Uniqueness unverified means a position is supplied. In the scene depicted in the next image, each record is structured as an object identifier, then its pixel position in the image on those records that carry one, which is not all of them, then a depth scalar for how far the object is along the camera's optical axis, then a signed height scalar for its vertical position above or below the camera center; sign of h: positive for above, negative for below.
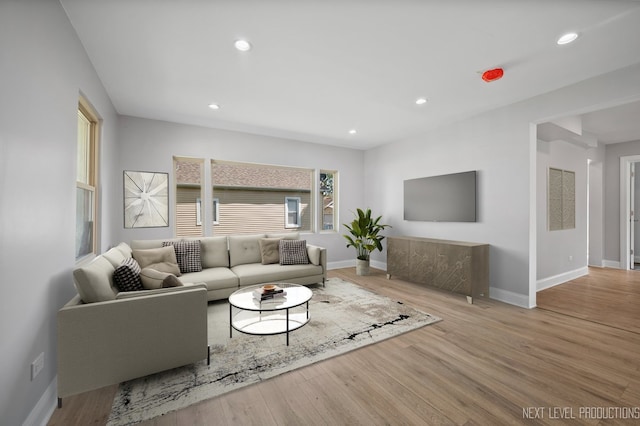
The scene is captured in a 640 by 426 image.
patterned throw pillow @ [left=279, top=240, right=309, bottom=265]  4.11 -0.60
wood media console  3.54 -0.72
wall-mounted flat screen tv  4.04 +0.27
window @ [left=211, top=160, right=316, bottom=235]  4.70 +0.31
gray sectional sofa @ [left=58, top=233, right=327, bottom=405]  1.68 -0.79
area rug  1.76 -1.20
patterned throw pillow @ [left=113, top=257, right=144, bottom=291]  2.22 -0.54
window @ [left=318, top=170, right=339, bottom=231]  5.73 +0.31
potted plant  5.13 -0.40
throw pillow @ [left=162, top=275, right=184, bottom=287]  2.18 -0.56
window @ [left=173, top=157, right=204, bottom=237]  4.36 +0.31
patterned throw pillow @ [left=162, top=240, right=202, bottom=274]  3.57 -0.55
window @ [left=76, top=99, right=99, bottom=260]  2.54 +0.33
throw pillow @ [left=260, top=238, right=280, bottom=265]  4.16 -0.57
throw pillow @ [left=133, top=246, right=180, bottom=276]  3.23 -0.56
